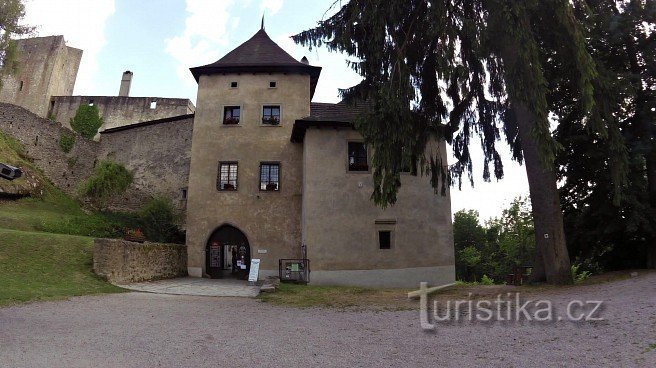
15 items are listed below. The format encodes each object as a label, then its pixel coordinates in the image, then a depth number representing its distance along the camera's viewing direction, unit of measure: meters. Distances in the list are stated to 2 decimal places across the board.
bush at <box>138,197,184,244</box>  20.78
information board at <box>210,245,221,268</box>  19.22
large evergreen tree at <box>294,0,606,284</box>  8.83
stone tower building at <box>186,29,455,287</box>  16.55
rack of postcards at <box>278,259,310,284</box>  15.47
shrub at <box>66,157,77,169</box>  25.56
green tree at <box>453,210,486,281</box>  54.09
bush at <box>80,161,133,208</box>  22.17
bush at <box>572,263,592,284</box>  23.66
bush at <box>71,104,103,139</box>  35.47
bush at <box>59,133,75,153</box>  25.66
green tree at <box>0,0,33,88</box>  12.47
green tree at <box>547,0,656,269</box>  10.59
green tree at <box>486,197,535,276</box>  43.12
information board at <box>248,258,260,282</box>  14.62
